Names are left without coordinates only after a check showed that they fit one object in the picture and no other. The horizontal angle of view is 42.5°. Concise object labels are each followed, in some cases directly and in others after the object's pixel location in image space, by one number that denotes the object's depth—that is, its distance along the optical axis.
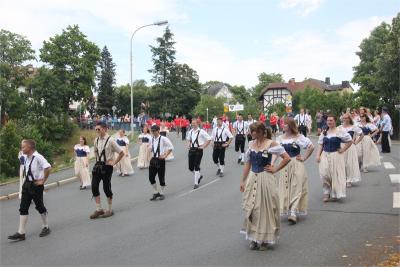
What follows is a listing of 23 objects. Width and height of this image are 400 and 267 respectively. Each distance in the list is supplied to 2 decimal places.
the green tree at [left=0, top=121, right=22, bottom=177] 26.89
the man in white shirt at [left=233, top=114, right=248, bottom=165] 21.56
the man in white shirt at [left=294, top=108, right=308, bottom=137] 26.80
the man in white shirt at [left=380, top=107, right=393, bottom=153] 21.48
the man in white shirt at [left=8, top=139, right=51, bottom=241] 9.73
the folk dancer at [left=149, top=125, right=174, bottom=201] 13.17
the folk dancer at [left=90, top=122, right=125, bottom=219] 11.06
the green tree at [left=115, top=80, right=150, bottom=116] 101.56
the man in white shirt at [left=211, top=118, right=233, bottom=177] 17.56
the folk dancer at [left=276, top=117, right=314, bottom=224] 9.46
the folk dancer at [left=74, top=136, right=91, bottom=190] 16.94
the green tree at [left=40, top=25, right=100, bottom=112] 62.16
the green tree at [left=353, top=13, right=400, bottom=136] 33.31
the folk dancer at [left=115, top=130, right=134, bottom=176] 19.45
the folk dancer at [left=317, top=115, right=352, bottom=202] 10.88
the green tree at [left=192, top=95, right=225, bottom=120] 93.88
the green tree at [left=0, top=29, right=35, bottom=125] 56.88
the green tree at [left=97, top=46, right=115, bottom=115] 88.50
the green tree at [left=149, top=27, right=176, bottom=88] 91.38
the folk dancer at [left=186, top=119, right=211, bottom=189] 15.26
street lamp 34.69
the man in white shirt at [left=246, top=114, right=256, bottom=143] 23.03
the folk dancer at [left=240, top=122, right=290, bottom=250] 7.73
